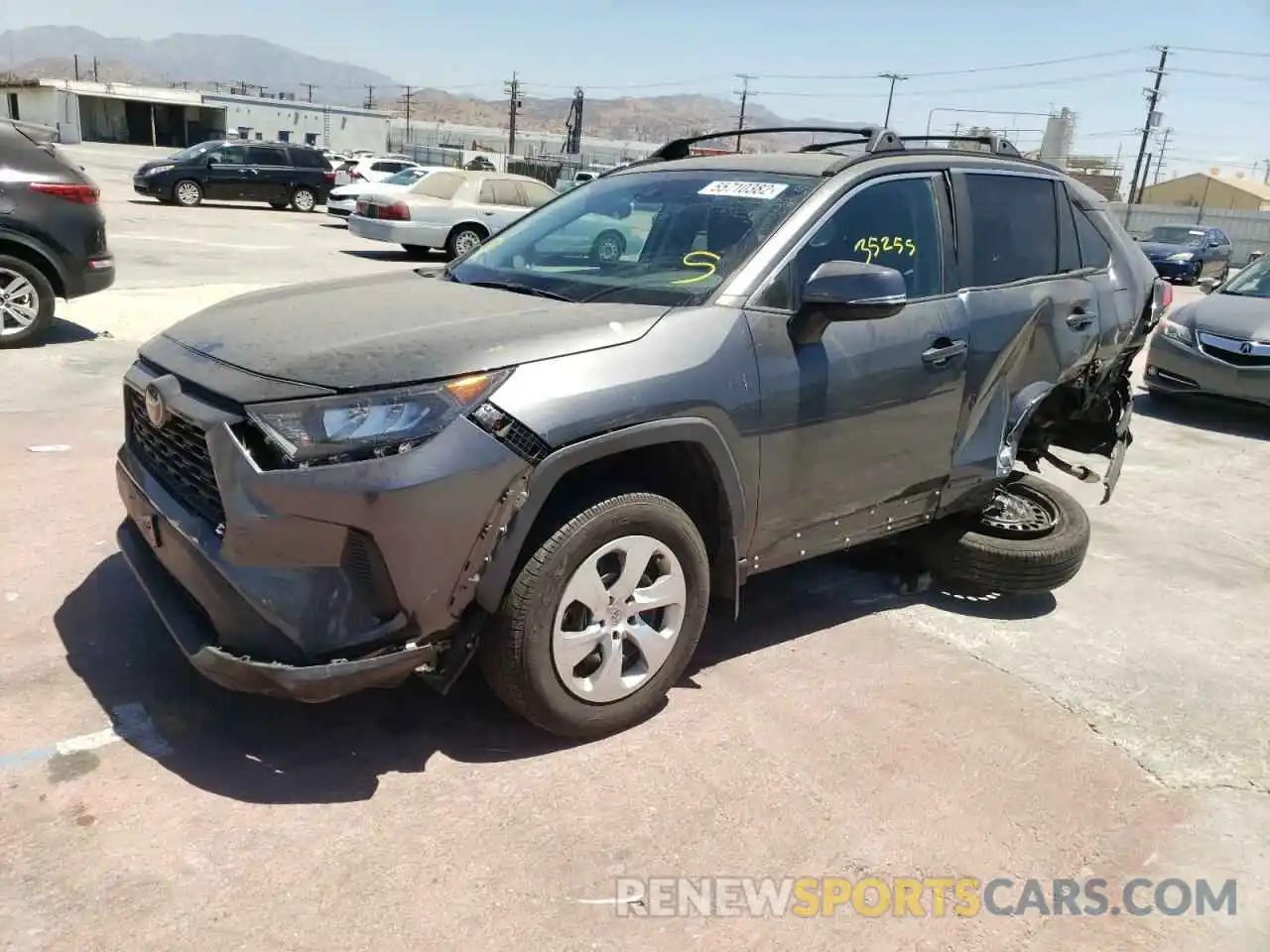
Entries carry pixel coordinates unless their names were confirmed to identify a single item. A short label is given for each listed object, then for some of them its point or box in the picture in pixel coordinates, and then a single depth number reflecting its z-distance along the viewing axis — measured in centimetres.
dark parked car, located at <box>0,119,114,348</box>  776
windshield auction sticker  362
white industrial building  5962
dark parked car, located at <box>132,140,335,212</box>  2325
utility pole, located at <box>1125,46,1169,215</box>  5556
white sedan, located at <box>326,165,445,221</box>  2116
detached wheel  428
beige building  7512
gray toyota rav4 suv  260
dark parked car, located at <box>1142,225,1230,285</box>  2411
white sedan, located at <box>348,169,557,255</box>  1636
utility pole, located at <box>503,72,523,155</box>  8151
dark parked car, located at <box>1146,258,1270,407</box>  834
